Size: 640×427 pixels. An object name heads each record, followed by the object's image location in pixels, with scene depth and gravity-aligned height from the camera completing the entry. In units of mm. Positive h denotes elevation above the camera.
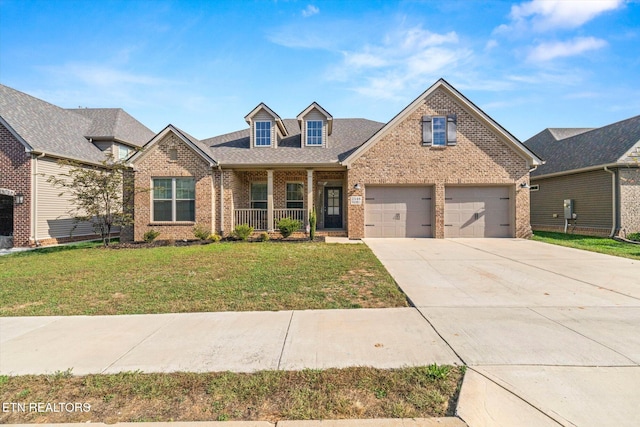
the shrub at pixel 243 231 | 13047 -820
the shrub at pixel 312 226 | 13016 -592
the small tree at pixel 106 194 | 11852 +750
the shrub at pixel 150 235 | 12656 -979
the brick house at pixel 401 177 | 13461 +1568
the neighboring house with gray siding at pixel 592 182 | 13914 +1601
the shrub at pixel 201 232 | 12875 -862
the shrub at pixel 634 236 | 13343 -1070
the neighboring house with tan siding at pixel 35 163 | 12680 +2100
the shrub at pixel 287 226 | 13094 -602
